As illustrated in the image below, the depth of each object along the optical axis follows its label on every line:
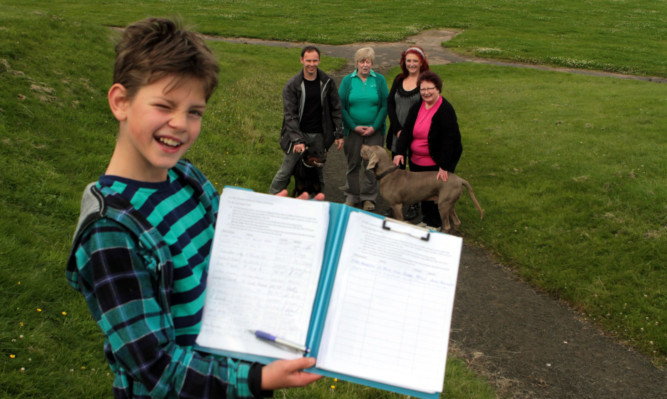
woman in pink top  7.30
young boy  1.55
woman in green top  8.21
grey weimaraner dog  7.50
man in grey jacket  7.71
